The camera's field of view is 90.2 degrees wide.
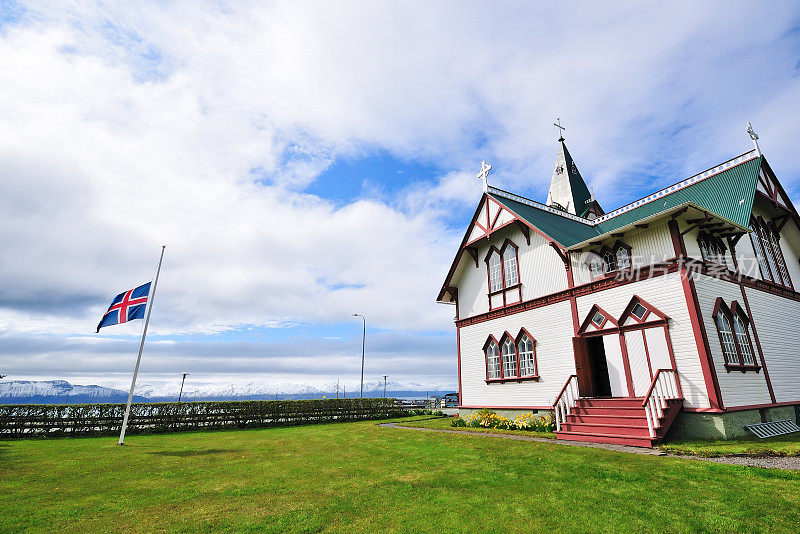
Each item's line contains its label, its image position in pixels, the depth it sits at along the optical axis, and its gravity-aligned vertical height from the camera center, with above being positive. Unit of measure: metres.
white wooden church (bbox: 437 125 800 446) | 13.15 +3.24
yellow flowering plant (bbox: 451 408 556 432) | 16.73 -1.17
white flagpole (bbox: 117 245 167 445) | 15.23 +2.10
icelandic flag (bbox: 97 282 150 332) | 16.00 +3.39
